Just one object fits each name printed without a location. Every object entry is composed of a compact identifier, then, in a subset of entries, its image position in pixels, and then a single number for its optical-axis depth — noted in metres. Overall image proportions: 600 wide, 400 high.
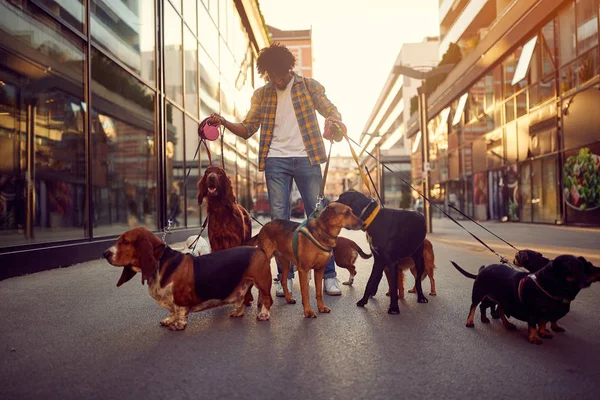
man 5.06
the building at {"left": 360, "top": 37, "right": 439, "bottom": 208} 58.19
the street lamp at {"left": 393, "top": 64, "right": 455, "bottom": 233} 15.23
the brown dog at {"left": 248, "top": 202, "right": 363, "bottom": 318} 4.07
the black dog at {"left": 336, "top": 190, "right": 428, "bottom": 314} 4.21
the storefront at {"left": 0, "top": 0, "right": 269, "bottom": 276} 7.75
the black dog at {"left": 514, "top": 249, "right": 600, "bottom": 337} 3.39
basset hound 3.35
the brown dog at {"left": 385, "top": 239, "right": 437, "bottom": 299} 4.59
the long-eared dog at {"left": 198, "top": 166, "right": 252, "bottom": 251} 4.57
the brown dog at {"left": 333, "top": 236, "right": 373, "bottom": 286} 5.62
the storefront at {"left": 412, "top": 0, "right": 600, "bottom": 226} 14.71
